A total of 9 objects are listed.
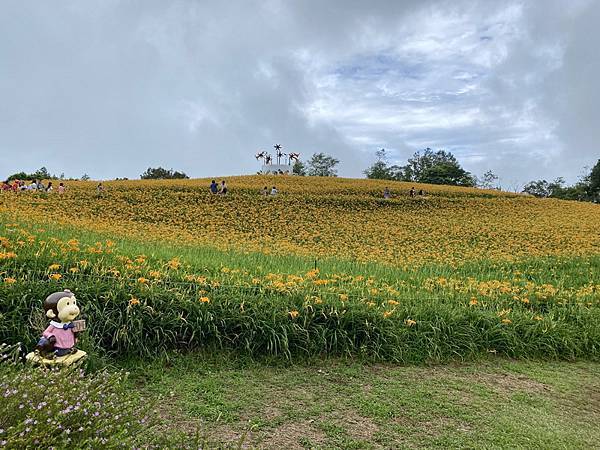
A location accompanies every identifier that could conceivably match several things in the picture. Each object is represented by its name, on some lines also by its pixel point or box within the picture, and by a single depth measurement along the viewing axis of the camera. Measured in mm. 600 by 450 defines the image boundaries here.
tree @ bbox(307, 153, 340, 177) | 61750
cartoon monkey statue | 2938
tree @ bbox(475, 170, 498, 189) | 65812
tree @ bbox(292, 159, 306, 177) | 60075
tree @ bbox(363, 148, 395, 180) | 60191
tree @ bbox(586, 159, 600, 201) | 42219
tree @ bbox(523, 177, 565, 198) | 60834
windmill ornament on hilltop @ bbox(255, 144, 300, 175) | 37800
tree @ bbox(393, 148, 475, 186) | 50125
